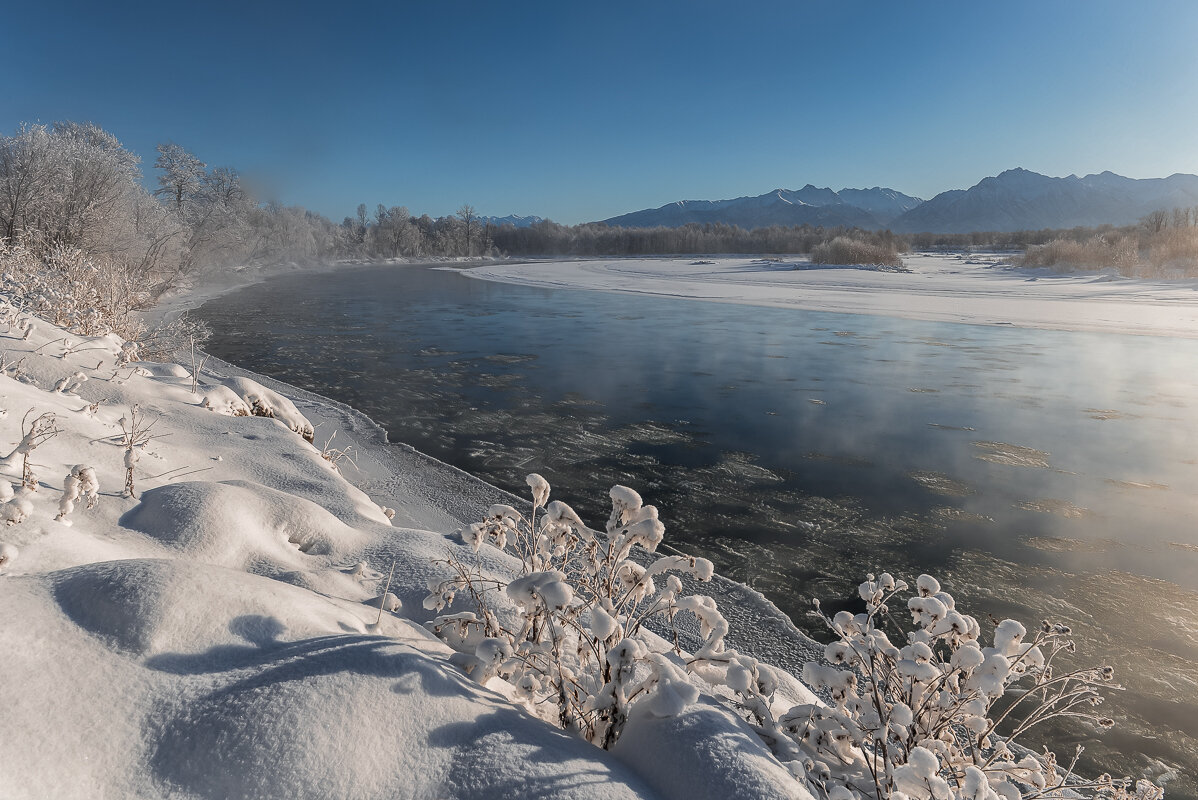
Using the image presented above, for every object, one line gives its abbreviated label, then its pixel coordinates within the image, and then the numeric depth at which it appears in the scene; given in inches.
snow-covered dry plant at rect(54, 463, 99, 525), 96.5
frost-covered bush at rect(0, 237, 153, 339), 303.7
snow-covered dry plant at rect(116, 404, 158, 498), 118.8
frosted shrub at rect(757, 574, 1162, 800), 69.5
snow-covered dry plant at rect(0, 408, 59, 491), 103.0
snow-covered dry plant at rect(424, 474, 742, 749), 68.0
